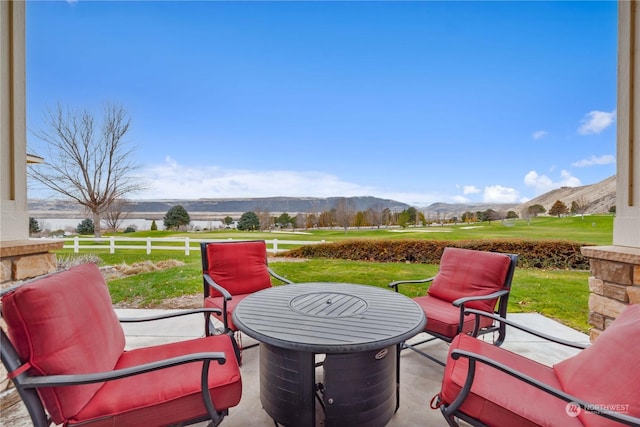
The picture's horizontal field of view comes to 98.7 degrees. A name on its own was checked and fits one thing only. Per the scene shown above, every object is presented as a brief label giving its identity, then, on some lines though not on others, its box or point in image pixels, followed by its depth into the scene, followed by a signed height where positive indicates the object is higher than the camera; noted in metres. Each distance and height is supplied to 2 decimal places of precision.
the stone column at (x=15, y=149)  2.34 +0.56
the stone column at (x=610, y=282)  2.26 -0.61
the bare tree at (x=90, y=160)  9.09 +1.84
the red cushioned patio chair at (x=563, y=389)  1.23 -0.94
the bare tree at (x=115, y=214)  10.03 -0.05
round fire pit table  1.56 -0.89
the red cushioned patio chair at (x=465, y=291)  2.44 -0.79
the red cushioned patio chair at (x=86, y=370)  1.20 -0.75
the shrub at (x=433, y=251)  6.35 -1.00
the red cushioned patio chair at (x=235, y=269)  3.13 -0.67
